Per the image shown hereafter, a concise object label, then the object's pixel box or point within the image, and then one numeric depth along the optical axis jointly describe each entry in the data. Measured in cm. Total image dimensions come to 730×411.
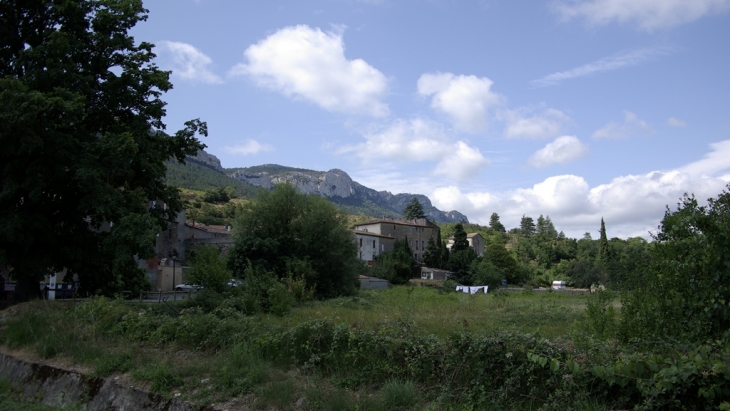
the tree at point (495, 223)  18375
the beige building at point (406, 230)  10250
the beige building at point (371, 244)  9075
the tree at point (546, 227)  16789
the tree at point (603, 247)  8895
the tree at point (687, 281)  596
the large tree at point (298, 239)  4316
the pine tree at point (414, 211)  14625
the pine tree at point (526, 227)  18375
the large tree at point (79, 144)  1441
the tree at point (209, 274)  2581
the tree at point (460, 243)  10112
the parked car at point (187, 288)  2653
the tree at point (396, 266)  7400
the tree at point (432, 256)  9294
